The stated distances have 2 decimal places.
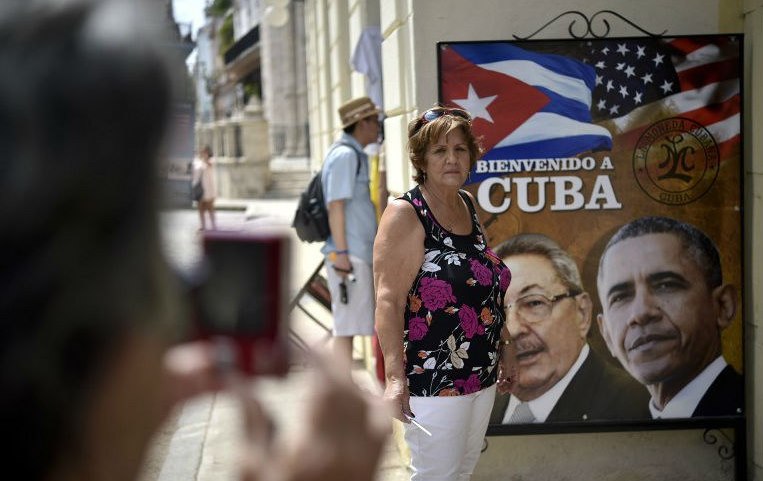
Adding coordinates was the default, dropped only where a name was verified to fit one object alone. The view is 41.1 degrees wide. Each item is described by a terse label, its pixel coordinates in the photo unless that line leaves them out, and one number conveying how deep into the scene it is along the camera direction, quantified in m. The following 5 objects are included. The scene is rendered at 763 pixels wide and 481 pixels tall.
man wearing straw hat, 5.92
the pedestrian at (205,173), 15.37
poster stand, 4.38
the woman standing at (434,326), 3.39
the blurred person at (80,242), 0.73
